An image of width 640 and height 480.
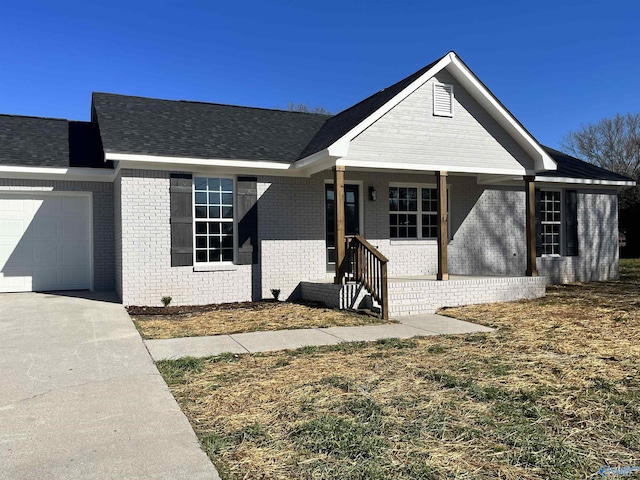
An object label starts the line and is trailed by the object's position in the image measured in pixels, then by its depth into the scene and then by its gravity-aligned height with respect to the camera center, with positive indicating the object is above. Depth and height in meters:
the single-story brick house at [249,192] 10.14 +1.07
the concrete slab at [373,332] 7.33 -1.42
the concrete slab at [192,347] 6.17 -1.37
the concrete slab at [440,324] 7.88 -1.44
